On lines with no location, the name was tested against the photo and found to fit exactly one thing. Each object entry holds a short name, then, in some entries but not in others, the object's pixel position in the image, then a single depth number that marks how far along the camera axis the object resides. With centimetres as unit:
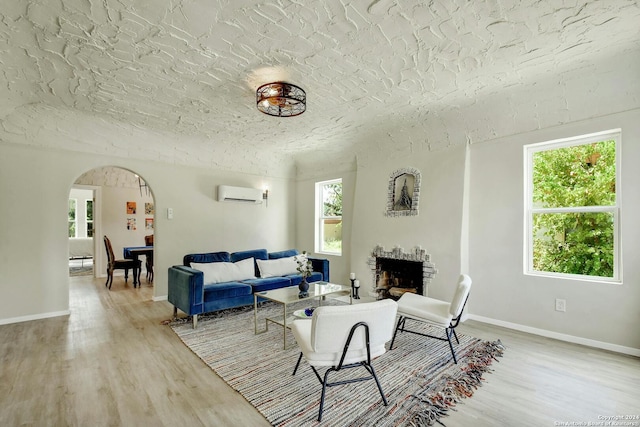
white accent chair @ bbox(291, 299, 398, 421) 191
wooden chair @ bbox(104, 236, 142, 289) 602
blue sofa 365
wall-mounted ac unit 554
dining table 609
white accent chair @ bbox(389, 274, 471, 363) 280
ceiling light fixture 296
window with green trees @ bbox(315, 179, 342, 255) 605
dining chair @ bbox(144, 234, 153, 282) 653
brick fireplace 443
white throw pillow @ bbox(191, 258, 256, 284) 409
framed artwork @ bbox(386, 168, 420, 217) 457
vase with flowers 365
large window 313
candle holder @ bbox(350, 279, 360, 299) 446
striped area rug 203
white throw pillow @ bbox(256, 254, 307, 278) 477
